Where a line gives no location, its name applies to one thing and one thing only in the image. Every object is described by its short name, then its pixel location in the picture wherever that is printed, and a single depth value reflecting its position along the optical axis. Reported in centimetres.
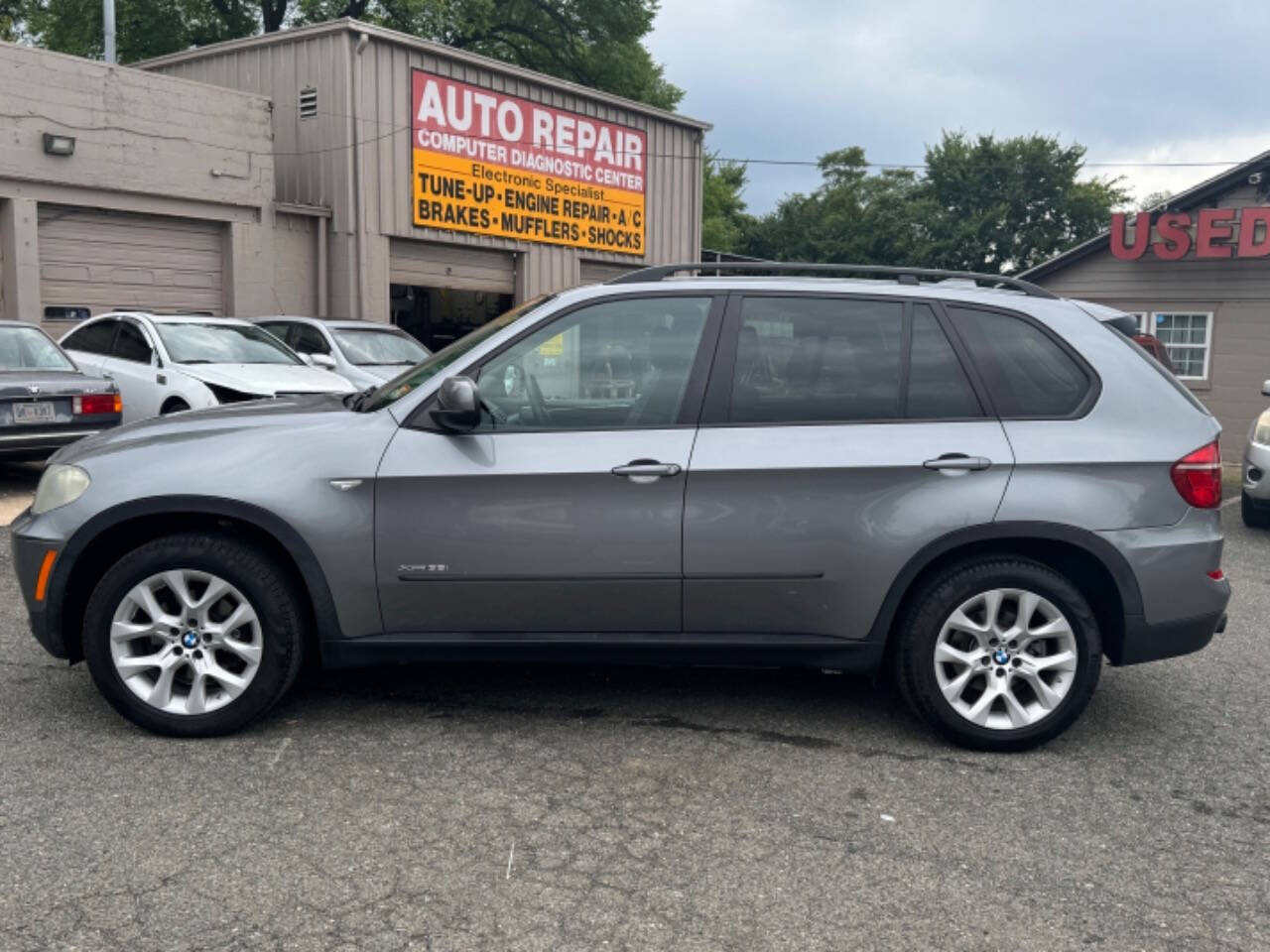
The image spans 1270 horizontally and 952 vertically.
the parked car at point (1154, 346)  985
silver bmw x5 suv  411
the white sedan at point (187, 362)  1067
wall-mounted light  1385
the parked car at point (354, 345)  1275
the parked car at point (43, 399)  920
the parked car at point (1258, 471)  967
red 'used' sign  1770
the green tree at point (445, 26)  2916
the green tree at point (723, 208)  5228
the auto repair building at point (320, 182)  1422
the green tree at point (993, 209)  4759
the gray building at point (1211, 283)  1806
